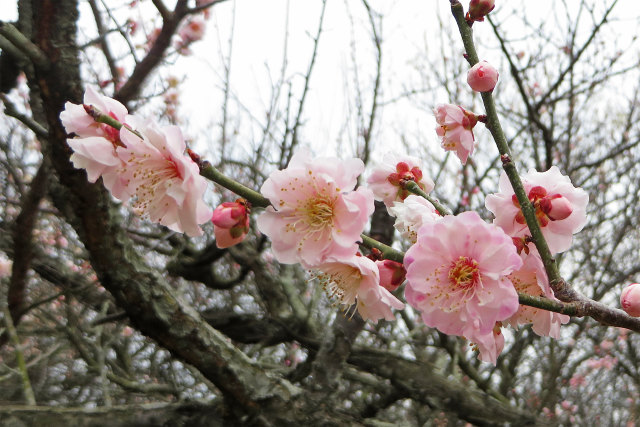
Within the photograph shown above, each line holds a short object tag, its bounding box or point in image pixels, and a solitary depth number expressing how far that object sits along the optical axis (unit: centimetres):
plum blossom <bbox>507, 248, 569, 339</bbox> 33
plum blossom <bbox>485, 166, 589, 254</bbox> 34
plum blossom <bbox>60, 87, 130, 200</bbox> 33
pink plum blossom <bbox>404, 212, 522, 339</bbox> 32
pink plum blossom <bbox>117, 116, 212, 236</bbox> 32
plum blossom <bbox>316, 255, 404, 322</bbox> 33
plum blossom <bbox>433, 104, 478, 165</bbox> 35
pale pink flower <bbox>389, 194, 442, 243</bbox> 33
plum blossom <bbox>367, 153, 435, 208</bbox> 36
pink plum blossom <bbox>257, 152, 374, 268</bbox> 33
